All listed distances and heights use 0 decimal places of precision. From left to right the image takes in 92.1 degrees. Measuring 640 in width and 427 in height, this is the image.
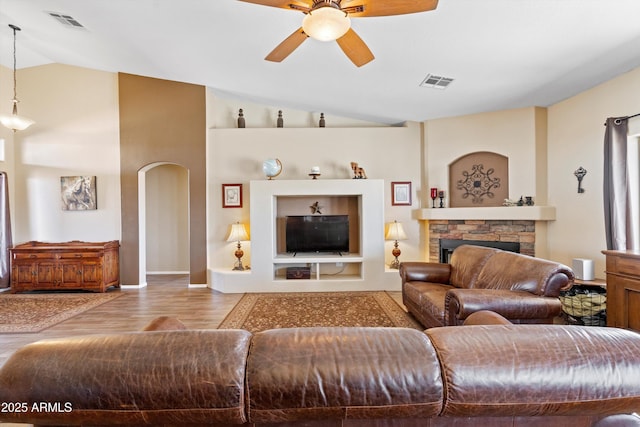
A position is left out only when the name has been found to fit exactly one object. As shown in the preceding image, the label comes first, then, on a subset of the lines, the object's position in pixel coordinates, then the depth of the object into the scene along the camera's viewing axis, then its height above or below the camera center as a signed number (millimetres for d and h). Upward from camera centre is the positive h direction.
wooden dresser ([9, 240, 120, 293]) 4988 -807
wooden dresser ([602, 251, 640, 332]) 2648 -695
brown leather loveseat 2373 -669
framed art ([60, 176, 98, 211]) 5406 +433
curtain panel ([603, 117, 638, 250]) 3215 +197
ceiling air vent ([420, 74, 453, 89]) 3816 +1679
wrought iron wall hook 3895 +479
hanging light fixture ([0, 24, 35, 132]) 4253 +1371
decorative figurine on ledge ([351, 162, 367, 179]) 5199 +720
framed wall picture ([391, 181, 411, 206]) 5418 +370
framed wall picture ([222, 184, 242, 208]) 5402 +368
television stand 5000 -863
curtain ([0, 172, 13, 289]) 5137 -294
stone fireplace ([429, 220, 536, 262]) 4500 -315
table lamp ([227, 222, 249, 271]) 5098 -347
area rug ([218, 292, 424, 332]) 3508 -1227
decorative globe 5172 +797
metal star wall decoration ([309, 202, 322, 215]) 5449 +123
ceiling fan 1848 +1314
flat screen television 5227 -305
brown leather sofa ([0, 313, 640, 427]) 791 -438
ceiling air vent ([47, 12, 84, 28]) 3820 +2518
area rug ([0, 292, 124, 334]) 3559 -1226
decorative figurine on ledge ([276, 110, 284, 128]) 5537 +1695
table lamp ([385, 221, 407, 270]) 5148 -357
